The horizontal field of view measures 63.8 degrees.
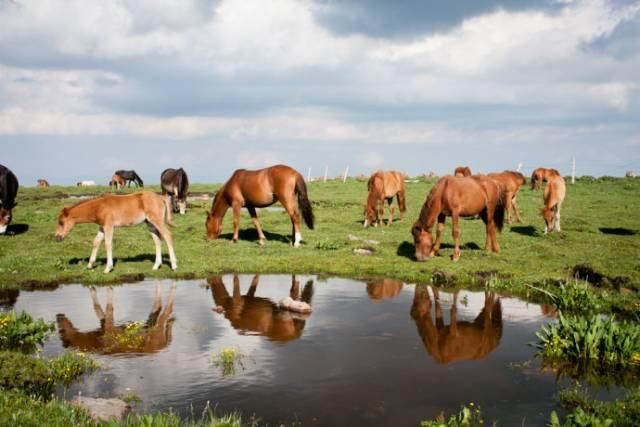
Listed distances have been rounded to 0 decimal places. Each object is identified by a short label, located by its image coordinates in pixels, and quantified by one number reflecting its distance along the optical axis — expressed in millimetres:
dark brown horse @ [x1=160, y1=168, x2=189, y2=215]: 29578
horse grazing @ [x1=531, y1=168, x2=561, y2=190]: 40594
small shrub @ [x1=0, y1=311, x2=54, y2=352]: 9016
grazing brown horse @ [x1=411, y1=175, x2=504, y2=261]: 16531
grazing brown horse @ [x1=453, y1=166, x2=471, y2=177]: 38312
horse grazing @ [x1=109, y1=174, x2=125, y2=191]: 57094
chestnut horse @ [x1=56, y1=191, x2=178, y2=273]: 15023
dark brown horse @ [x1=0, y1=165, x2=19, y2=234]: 21891
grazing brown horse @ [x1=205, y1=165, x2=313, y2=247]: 19828
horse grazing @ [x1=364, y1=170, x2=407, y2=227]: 24859
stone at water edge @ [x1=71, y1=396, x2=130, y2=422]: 6226
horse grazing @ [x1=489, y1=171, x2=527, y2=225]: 25422
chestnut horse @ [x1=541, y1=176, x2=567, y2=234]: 21688
